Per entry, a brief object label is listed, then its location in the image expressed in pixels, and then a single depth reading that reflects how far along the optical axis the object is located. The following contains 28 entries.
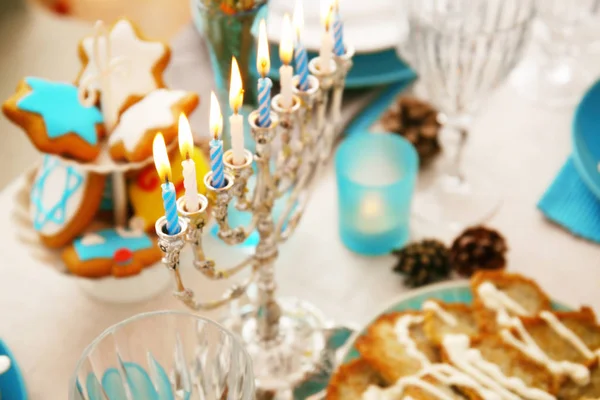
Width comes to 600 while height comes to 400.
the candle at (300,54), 0.65
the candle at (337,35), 0.69
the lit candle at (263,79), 0.60
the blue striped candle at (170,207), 0.52
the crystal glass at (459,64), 0.89
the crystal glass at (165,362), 0.60
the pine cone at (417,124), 0.99
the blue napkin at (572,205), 0.91
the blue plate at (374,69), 1.04
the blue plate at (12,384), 0.72
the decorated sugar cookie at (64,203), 0.76
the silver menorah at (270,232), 0.58
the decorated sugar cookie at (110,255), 0.75
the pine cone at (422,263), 0.85
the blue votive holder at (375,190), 0.86
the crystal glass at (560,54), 1.07
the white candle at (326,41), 0.66
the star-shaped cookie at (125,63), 0.76
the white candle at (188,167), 0.52
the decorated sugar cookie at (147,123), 0.73
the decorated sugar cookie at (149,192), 0.79
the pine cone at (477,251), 0.85
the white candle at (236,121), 0.57
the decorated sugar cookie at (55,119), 0.72
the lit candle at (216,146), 0.55
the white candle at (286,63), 0.61
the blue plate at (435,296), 0.79
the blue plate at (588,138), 0.91
